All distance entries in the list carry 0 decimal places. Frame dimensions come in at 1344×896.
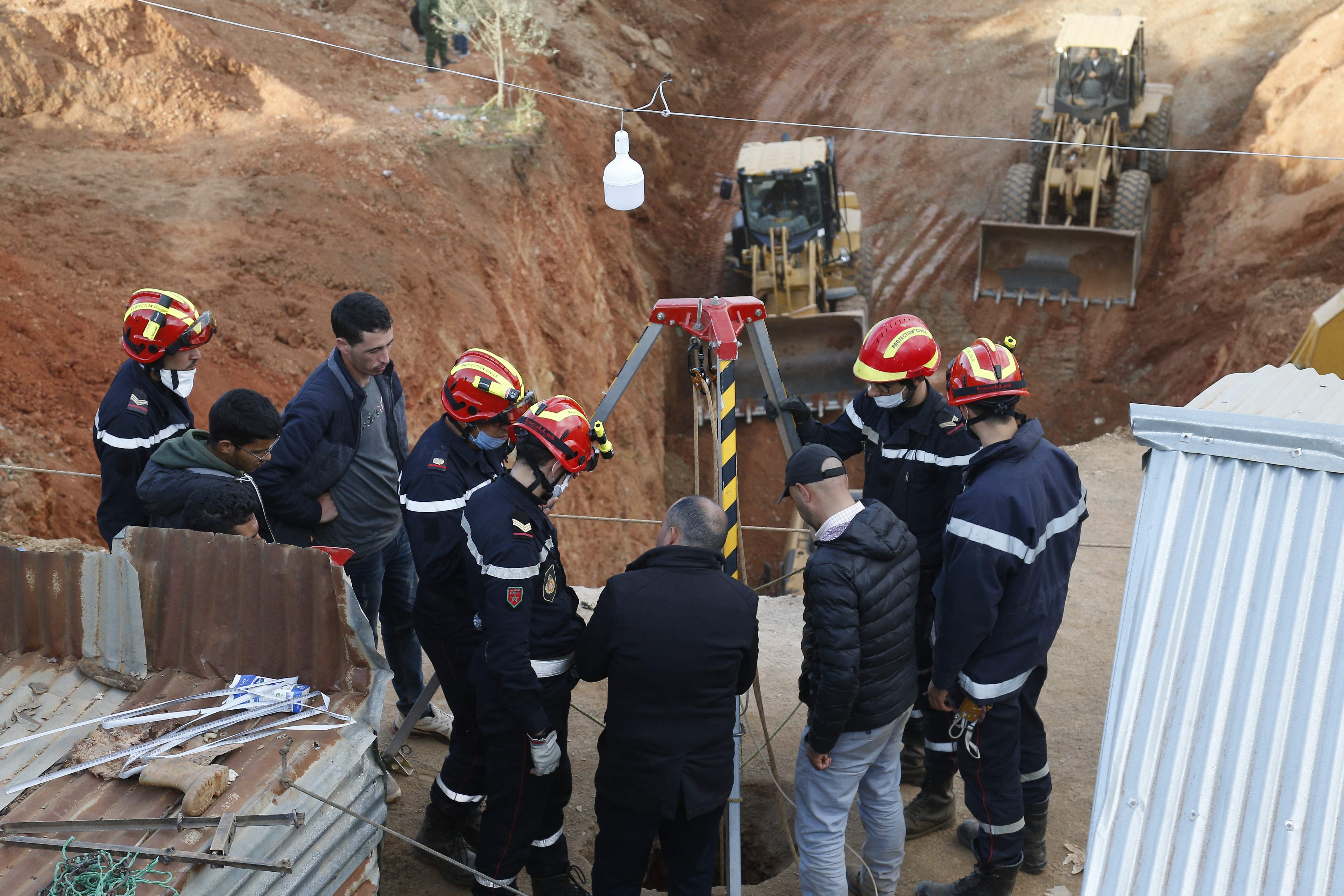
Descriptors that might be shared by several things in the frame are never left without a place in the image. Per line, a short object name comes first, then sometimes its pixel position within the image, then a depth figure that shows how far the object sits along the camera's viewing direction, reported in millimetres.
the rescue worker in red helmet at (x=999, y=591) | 4066
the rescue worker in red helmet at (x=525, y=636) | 3846
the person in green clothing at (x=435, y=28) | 14023
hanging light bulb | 5867
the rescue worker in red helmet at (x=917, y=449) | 4742
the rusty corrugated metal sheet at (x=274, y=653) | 3432
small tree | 13734
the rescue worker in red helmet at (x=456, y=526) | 4328
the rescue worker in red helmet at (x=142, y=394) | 4668
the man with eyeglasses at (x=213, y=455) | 4234
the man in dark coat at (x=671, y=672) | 3682
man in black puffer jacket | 3879
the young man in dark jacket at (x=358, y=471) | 4785
